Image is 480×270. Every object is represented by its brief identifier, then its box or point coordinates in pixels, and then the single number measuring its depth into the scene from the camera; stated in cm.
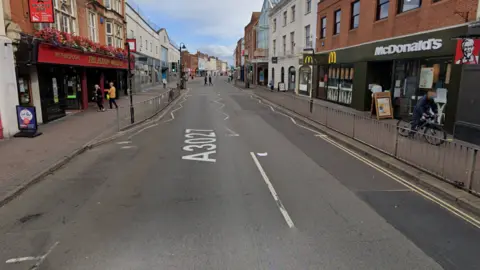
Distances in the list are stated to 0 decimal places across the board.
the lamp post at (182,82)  4503
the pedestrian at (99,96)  1930
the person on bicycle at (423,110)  1112
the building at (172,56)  6762
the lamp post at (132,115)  1525
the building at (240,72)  7565
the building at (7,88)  1118
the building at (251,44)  5769
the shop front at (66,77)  1466
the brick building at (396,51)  1247
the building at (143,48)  3428
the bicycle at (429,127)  1040
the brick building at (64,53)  1259
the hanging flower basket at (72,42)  1368
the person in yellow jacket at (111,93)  2027
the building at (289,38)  3062
